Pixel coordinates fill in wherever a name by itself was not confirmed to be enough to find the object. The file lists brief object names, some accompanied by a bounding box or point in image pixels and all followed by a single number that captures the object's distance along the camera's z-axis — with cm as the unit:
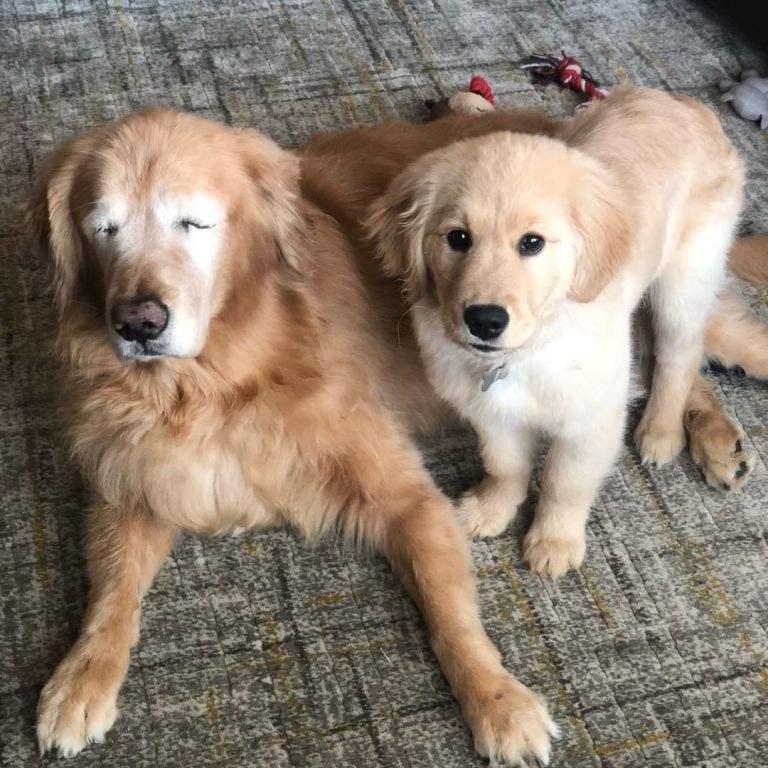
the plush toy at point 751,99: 269
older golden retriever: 148
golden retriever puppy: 137
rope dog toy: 277
